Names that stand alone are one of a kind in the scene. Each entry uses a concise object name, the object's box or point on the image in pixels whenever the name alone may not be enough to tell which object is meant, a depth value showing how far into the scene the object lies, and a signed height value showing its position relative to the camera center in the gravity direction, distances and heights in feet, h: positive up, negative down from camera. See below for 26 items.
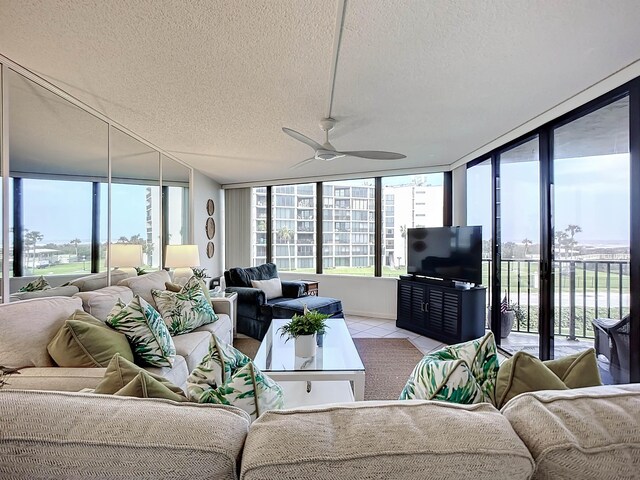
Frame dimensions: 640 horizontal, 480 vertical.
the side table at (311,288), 16.40 -2.49
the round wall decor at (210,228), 18.66 +0.77
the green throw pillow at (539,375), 2.97 -1.30
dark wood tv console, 12.70 -2.93
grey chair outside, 7.29 -2.48
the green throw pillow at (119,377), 3.05 -1.33
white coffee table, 7.06 -2.98
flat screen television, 12.80 -0.49
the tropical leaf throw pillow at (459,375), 3.01 -1.34
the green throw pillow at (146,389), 2.67 -1.28
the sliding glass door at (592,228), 7.47 +0.36
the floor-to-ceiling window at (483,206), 13.20 +1.59
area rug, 9.00 -4.20
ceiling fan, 9.01 +2.58
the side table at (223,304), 12.12 -2.45
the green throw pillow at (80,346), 5.59 -1.89
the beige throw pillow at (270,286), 14.82 -2.15
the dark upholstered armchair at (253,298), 13.26 -2.56
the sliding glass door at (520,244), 10.39 -0.08
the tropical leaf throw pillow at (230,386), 2.90 -1.40
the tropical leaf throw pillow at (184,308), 9.16 -2.01
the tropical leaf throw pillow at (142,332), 6.54 -1.92
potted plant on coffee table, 7.94 -2.28
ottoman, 12.71 -2.70
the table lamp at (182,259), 12.75 -0.75
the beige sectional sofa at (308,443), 1.90 -1.27
